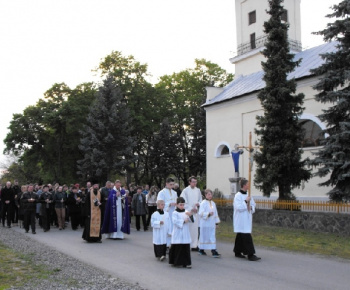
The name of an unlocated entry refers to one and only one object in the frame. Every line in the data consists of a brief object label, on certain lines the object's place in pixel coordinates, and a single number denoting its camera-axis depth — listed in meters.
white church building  23.73
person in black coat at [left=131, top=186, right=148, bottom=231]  17.01
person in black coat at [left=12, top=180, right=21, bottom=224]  19.20
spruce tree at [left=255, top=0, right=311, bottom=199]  19.08
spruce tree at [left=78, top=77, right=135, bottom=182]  30.73
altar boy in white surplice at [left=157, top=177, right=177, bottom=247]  11.28
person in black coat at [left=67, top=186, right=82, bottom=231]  17.53
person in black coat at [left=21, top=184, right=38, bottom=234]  15.76
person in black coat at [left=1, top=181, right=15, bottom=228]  18.39
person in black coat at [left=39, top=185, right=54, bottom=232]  16.37
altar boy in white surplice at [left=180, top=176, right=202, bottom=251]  11.25
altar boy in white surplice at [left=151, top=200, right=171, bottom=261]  9.77
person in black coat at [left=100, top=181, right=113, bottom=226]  14.53
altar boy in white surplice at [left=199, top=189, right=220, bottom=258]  10.27
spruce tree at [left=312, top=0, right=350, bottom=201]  14.62
